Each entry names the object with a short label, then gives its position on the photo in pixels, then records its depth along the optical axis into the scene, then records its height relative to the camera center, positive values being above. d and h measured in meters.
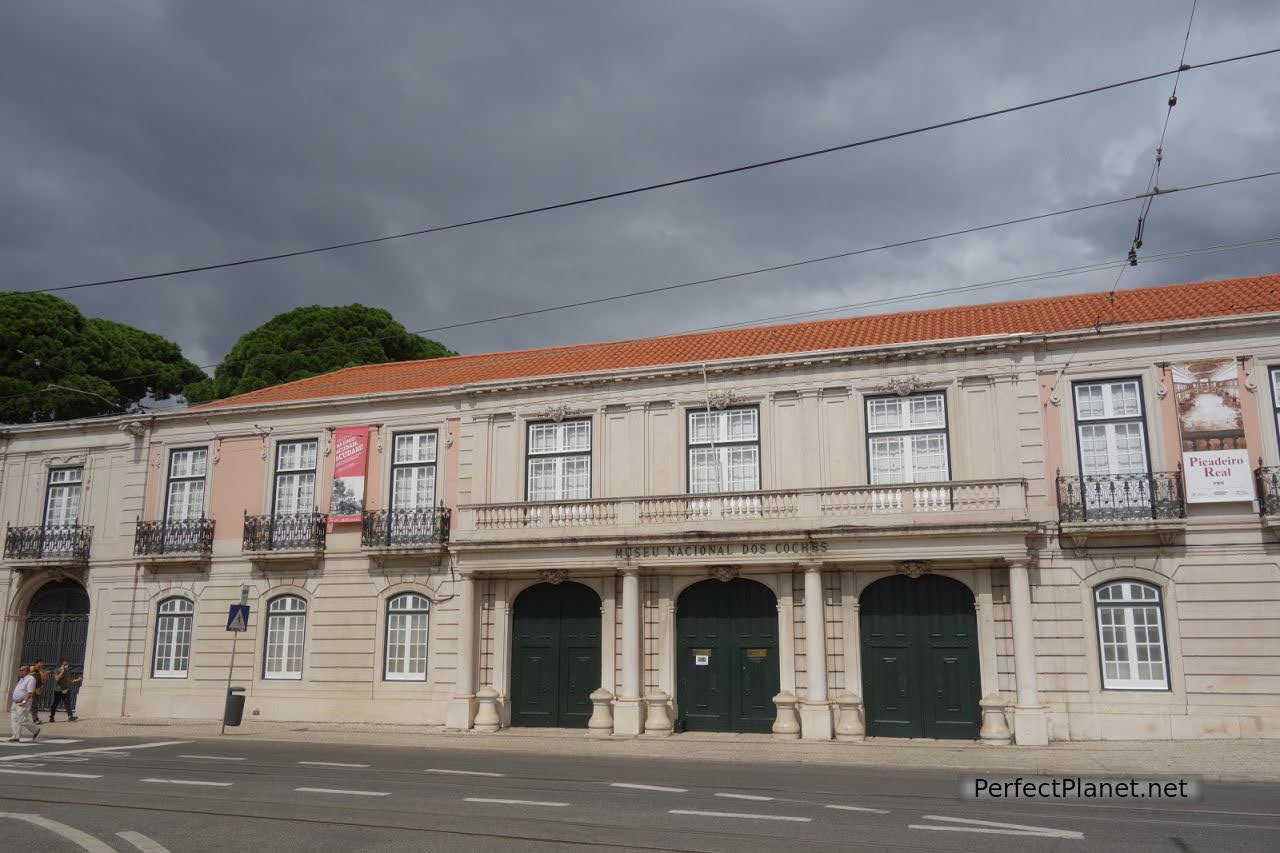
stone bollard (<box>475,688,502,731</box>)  21.20 -1.90
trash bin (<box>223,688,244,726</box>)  21.28 -1.86
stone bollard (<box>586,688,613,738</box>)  20.42 -1.86
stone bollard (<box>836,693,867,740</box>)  18.97 -1.82
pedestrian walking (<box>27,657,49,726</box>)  20.01 -1.26
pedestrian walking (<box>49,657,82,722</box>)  23.58 -1.61
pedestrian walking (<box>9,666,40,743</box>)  19.39 -1.59
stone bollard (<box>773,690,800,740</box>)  19.41 -1.84
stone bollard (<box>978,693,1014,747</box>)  18.14 -1.79
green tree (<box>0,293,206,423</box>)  35.06 +10.04
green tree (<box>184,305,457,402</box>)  41.00 +11.98
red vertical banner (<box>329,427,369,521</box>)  23.80 +3.77
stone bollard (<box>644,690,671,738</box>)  20.12 -1.88
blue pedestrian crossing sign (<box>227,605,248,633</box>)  20.88 +0.15
